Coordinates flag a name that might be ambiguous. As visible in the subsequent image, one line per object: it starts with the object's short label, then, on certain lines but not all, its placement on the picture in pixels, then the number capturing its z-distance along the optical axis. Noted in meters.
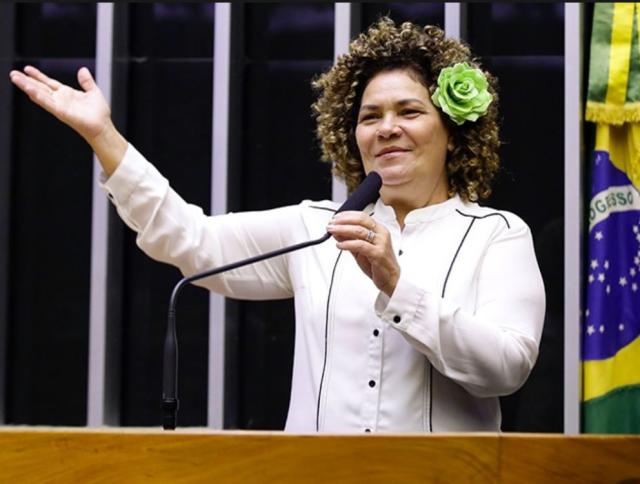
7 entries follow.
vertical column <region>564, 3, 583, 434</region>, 8.47
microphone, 4.07
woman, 4.58
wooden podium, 3.19
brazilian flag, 7.98
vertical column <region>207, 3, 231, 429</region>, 9.07
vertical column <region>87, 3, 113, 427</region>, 9.23
